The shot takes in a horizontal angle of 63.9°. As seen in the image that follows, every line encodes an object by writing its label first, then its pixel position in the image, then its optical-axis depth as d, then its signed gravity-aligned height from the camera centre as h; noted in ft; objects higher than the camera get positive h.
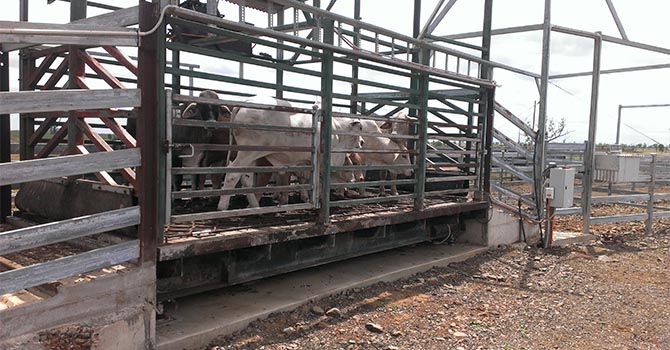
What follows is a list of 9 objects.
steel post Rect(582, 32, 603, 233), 34.76 +0.29
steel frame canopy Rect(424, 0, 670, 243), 30.68 +5.16
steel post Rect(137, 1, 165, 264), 13.47 +0.13
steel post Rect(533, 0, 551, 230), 30.27 +1.64
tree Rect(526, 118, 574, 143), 122.76 +5.40
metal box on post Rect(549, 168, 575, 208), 30.60 -1.85
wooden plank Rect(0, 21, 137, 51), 11.13 +2.25
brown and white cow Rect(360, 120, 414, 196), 28.32 -0.13
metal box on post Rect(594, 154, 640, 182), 34.68 -0.87
